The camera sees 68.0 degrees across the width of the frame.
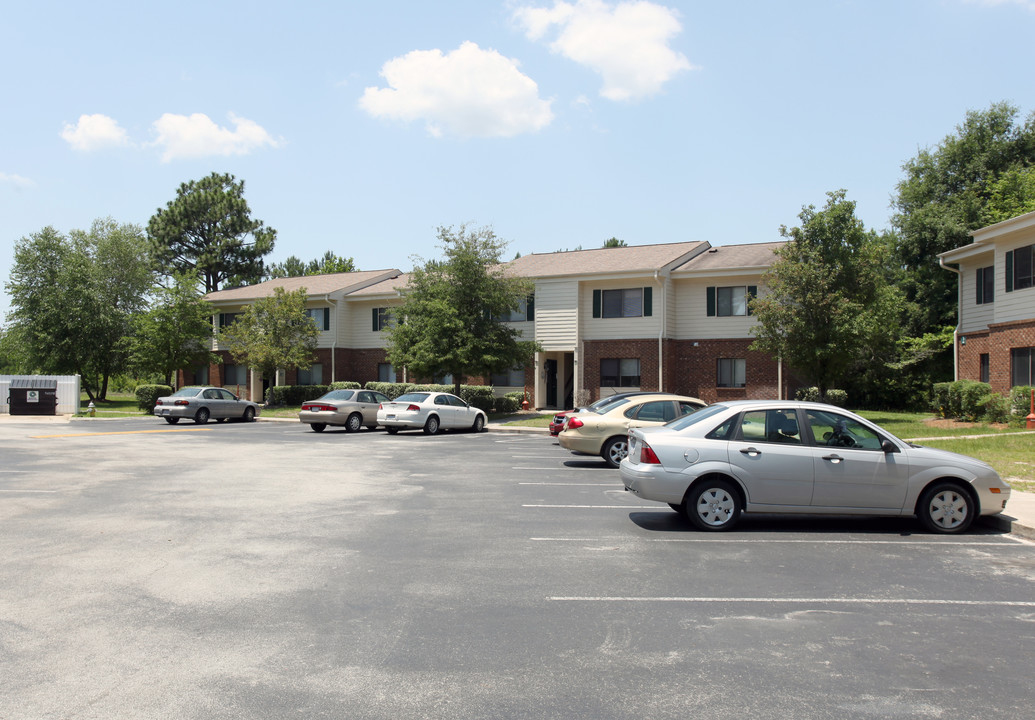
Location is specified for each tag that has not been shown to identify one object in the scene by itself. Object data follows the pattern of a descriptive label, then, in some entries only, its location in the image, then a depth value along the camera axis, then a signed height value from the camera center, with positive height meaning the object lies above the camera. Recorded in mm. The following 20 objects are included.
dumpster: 34719 -1218
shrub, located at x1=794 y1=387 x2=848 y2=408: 27281 -612
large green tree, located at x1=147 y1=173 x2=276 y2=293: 63594 +11785
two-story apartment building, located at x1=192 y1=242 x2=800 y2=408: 31766 +2291
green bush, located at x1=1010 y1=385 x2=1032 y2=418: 21625 -537
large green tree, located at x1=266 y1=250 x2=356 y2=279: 79375 +12091
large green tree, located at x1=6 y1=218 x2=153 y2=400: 47250 +4406
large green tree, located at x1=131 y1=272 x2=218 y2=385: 40969 +2362
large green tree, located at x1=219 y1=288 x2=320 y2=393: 37875 +2119
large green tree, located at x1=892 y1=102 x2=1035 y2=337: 38188 +10110
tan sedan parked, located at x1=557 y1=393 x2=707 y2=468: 15578 -916
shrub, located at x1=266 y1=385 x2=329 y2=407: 39188 -996
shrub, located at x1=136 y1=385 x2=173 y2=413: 38688 -1043
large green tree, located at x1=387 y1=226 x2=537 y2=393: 31219 +2446
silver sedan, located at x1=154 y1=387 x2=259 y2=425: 29328 -1282
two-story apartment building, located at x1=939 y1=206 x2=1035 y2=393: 23078 +2428
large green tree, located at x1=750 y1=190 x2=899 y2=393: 25719 +2852
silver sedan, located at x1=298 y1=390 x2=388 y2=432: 25500 -1180
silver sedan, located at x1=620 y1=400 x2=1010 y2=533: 9180 -1126
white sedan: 24266 -1208
